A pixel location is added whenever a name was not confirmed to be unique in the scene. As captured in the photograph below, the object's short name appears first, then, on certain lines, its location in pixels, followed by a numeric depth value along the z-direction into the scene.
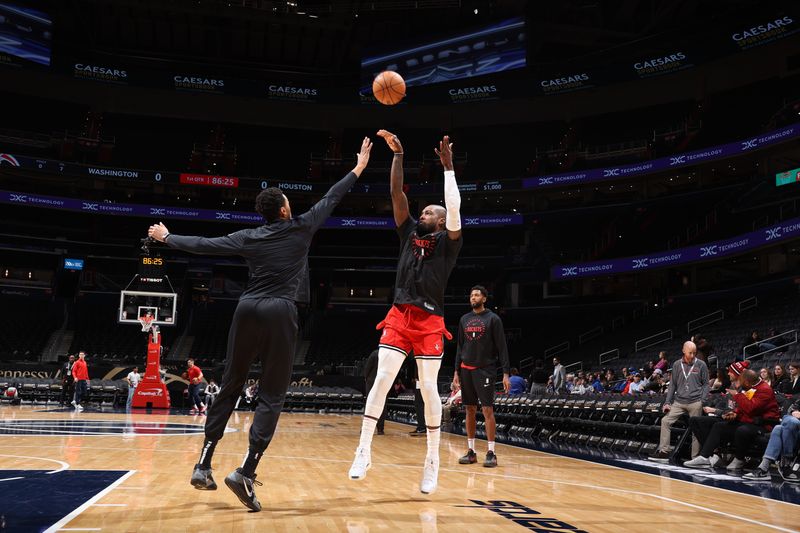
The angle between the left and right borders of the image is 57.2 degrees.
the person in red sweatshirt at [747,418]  8.55
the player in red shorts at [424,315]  5.48
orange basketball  7.16
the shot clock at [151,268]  25.31
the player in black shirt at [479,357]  8.55
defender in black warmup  4.81
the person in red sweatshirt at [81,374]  21.27
